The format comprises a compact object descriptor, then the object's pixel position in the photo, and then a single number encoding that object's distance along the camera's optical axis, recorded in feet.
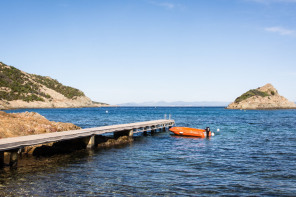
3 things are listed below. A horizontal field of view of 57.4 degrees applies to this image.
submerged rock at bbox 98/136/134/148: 83.10
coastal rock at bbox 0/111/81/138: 69.29
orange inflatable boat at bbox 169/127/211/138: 112.06
